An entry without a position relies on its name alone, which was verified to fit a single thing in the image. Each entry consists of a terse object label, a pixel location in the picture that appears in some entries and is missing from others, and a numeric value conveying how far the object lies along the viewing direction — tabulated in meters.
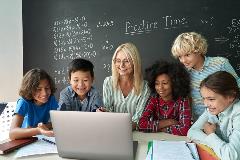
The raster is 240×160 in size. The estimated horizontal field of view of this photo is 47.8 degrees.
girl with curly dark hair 1.78
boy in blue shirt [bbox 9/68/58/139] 1.76
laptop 1.13
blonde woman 1.99
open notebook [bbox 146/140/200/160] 1.21
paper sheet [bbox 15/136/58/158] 1.32
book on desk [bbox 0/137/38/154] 1.34
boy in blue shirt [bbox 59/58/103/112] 1.92
